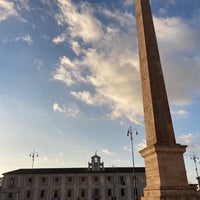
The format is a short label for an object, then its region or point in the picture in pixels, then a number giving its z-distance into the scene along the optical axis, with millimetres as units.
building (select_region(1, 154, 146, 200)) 44562
